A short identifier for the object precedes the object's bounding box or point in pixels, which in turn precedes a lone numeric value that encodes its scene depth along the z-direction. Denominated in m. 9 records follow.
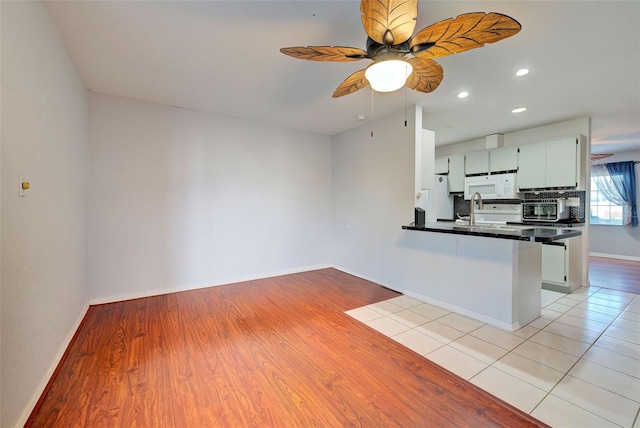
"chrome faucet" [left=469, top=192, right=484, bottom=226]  3.12
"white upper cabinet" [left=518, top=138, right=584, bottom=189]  3.68
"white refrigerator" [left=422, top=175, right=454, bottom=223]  5.23
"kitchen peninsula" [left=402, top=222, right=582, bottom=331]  2.44
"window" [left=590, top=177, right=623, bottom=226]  6.03
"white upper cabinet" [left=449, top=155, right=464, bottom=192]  5.03
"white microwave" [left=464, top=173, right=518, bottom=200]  4.29
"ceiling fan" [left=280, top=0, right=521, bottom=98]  1.29
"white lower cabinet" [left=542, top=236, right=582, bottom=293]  3.57
